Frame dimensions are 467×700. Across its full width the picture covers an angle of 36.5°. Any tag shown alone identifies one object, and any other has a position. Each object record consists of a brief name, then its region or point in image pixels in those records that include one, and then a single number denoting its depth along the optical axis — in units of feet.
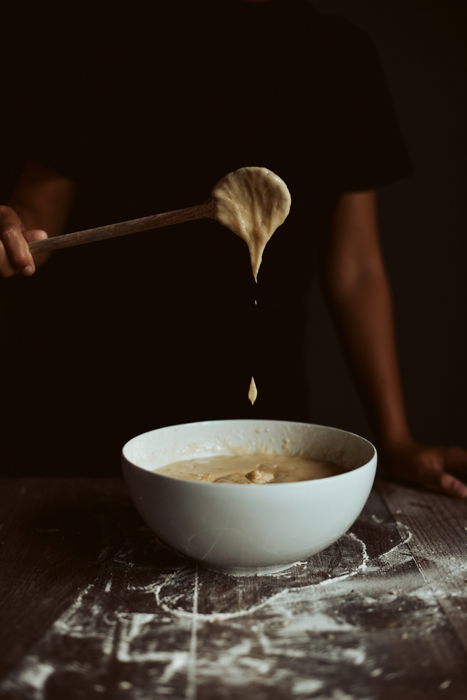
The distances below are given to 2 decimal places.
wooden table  2.33
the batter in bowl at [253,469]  3.46
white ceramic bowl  2.87
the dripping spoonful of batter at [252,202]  3.53
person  5.36
